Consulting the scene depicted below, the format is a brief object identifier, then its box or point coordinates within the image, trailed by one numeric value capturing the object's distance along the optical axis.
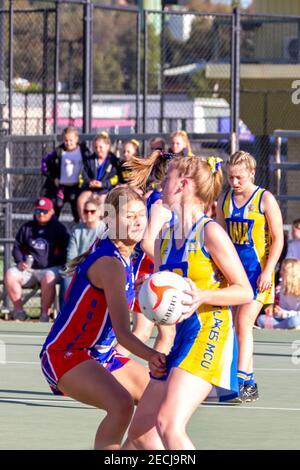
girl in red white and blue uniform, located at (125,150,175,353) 7.18
